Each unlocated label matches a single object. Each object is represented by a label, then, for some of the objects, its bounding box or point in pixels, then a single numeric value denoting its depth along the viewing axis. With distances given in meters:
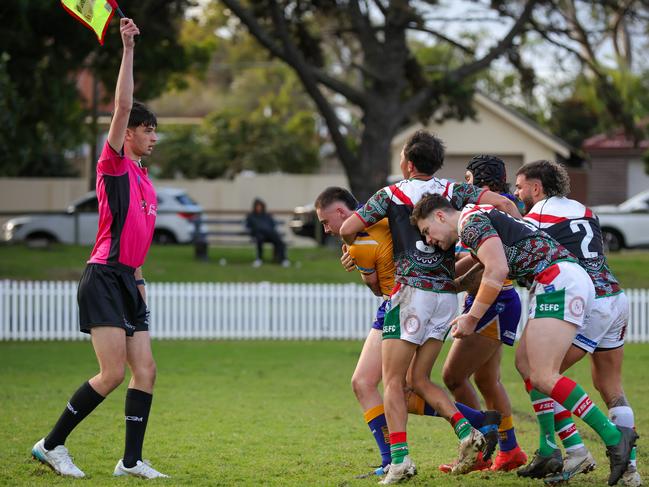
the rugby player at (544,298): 13.37
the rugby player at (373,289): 14.52
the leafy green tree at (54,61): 46.62
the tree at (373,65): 49.69
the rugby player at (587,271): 14.28
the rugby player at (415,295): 13.80
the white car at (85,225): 63.28
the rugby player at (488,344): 14.81
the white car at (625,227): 59.41
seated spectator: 49.84
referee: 14.15
